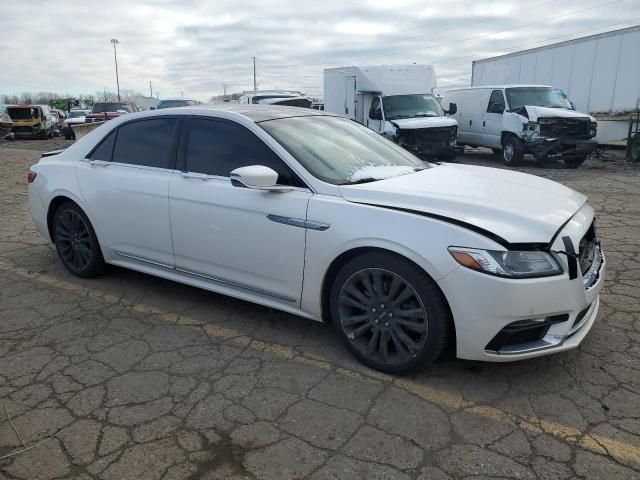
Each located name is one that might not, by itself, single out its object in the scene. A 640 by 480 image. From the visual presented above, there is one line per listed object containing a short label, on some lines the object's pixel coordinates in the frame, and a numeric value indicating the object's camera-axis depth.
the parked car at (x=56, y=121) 28.91
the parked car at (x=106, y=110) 24.19
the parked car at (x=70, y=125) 25.90
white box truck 13.09
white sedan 2.76
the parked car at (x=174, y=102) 19.94
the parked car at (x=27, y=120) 26.55
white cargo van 12.41
